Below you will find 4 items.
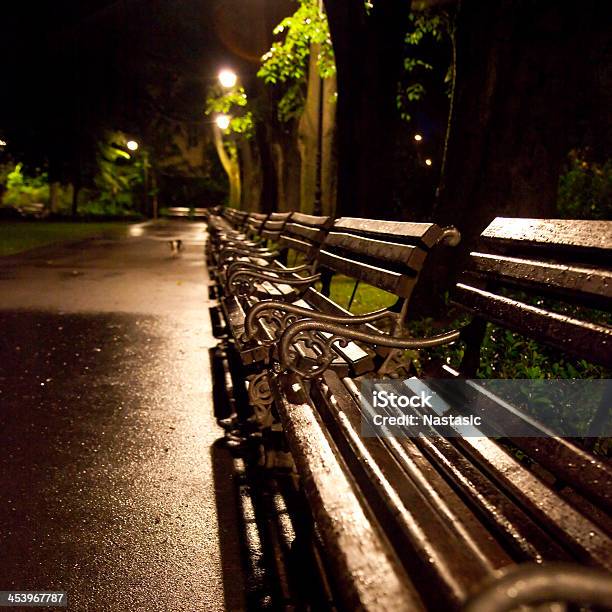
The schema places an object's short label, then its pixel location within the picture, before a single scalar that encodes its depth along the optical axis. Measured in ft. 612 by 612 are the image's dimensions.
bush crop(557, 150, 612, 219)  26.81
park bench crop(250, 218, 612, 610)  4.55
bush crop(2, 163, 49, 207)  190.65
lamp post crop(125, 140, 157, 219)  161.17
